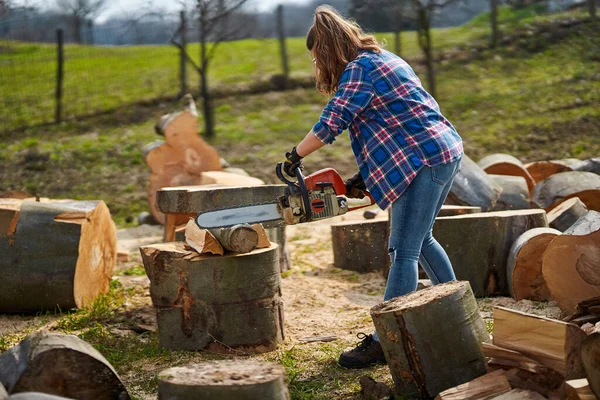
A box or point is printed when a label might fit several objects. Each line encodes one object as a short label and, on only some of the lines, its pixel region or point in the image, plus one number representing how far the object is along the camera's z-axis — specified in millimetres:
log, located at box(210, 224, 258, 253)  4191
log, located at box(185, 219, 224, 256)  4246
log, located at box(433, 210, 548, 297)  5363
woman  3732
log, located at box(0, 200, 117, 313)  5246
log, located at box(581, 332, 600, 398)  2838
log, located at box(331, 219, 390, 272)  6297
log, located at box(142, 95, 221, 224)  8750
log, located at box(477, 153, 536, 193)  7614
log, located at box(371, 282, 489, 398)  3377
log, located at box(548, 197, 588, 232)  5840
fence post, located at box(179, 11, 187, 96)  13250
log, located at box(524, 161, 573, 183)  7883
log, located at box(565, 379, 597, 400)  2850
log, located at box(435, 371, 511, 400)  3166
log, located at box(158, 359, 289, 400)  2883
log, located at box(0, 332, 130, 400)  3168
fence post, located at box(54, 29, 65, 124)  13969
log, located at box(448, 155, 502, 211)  6449
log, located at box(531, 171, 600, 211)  6484
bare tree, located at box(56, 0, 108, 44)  19022
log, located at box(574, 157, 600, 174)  7305
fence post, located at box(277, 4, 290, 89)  15811
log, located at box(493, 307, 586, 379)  3152
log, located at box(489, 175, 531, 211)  6729
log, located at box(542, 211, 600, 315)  4406
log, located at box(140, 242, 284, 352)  4297
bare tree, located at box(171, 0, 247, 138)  12672
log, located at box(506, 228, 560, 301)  5051
